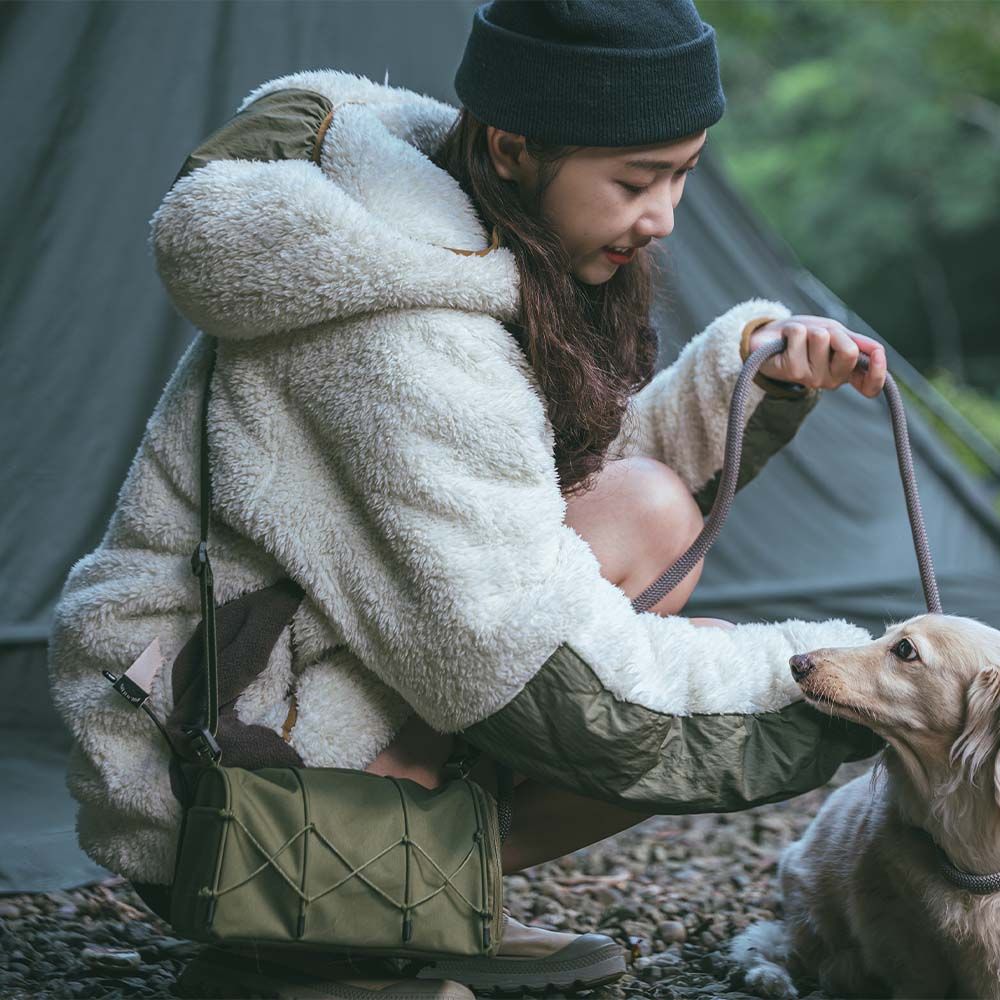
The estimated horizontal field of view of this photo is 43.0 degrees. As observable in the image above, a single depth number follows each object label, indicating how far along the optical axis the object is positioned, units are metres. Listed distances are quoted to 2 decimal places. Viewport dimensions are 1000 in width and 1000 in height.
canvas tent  2.89
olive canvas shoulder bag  1.52
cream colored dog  1.73
